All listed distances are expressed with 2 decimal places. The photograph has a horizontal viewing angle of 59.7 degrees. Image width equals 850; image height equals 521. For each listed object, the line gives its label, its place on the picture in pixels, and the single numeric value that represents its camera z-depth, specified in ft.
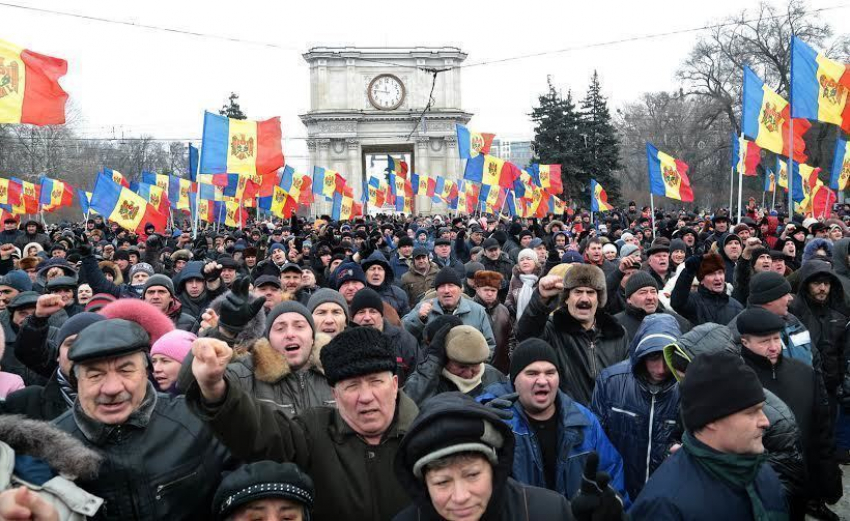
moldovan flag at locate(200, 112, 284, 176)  42.86
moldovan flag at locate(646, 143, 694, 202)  52.26
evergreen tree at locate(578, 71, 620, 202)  157.28
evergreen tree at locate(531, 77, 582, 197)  156.87
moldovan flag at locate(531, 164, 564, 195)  81.56
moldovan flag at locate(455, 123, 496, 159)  68.44
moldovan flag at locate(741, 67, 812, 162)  42.01
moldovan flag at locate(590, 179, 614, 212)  69.97
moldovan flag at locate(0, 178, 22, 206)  69.31
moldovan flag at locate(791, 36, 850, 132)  38.81
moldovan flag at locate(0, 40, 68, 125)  26.68
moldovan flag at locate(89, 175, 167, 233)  48.00
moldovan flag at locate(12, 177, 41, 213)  71.41
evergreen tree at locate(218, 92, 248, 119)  181.88
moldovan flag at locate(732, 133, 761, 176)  55.42
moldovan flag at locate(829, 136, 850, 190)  53.78
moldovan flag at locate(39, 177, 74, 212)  71.61
